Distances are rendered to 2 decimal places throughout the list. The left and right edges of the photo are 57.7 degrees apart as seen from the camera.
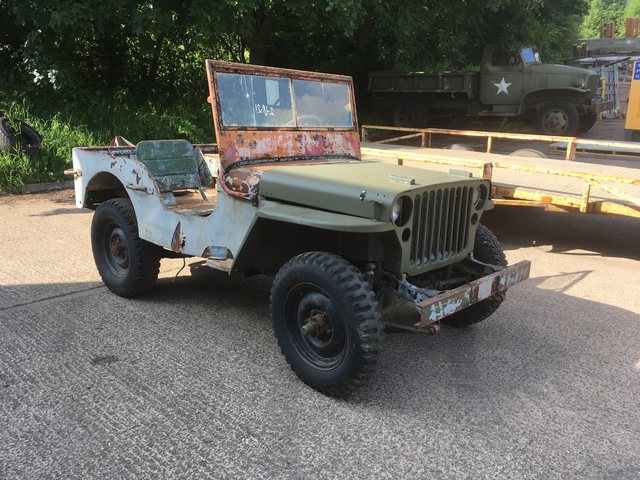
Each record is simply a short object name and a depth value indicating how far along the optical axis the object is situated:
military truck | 14.84
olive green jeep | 2.98
